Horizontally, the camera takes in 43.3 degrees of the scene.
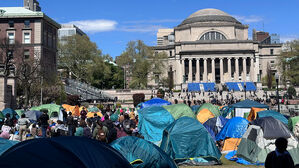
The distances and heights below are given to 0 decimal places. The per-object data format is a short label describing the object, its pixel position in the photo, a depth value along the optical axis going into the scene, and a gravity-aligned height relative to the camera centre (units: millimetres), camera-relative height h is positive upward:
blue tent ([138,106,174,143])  19906 -1832
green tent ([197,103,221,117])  26000 -1417
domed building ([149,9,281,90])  94500 +9038
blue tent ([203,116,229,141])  19562 -1947
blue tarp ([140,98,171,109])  27516 -1088
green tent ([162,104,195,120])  21812 -1298
